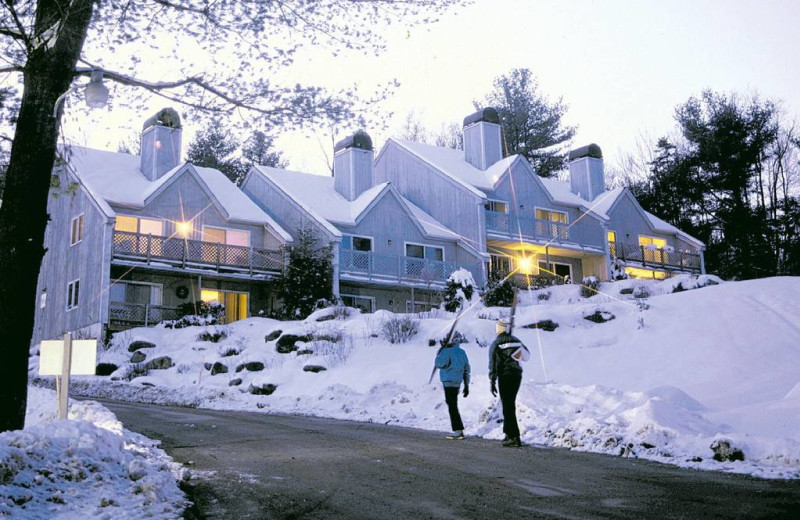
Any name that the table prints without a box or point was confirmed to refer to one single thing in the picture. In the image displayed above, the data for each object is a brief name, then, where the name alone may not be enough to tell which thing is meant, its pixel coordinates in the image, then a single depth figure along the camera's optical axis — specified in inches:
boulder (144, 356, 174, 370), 923.4
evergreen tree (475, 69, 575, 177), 2288.4
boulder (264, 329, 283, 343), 971.3
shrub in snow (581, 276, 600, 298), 1254.3
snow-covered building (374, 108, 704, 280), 1561.3
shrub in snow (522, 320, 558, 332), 870.4
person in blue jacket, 469.4
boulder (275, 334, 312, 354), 917.2
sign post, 335.6
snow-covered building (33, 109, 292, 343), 1202.6
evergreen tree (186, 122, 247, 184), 2089.1
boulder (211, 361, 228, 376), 866.1
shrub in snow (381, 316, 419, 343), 872.3
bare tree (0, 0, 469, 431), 331.9
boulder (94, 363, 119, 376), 946.7
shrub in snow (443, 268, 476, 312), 1142.9
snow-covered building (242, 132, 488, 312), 1392.7
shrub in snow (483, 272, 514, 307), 1153.4
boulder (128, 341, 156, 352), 1011.6
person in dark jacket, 429.1
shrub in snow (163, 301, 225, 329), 1137.1
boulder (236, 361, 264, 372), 855.7
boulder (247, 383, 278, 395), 753.6
